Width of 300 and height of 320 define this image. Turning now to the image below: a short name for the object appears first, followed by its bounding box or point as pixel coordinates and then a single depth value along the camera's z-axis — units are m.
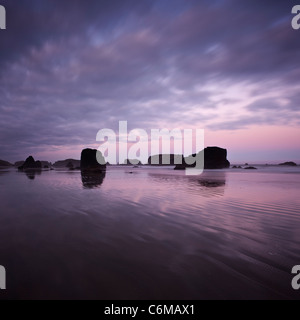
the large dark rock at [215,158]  106.24
